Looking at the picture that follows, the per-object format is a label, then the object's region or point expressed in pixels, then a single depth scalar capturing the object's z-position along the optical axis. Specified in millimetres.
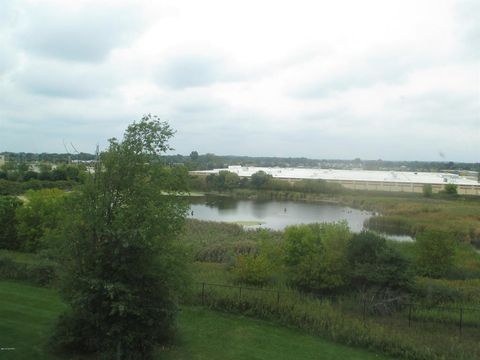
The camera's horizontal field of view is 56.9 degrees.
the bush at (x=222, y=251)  25817
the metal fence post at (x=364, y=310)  14008
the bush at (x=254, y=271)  17484
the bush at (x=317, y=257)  16859
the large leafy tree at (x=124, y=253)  9211
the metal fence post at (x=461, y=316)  13227
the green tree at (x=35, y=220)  22891
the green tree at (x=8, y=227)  24400
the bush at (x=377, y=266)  16172
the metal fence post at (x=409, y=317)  13613
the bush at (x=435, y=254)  21625
